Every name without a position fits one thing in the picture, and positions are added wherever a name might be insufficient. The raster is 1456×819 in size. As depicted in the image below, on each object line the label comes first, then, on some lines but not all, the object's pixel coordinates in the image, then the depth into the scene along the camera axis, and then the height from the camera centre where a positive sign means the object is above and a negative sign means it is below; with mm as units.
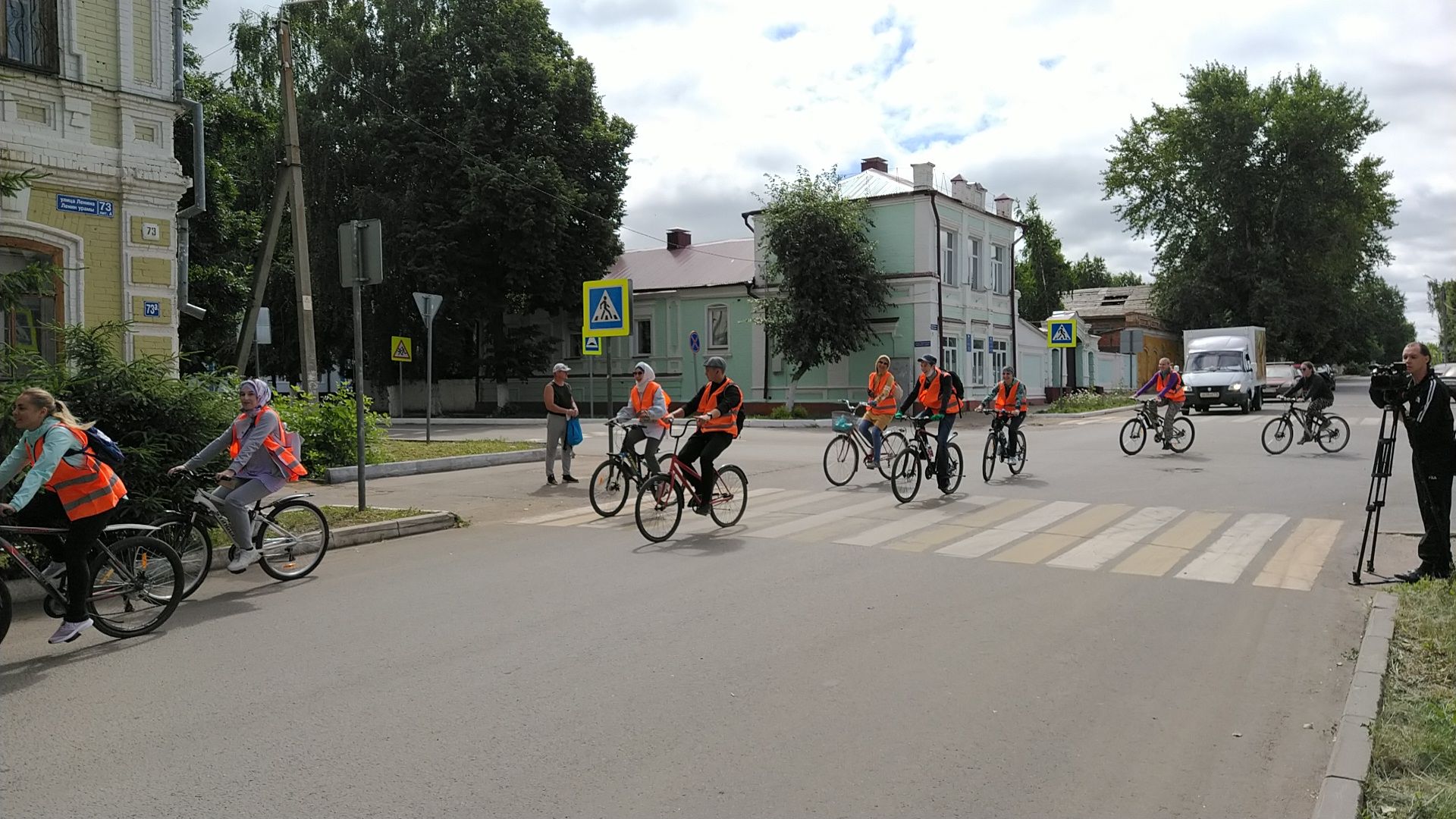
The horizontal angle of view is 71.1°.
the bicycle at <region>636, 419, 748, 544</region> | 9797 -1147
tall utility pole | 15812 +2570
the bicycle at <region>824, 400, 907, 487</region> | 14305 -963
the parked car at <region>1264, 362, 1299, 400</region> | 44562 +63
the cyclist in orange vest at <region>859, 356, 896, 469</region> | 13945 -313
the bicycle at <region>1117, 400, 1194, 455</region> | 18594 -919
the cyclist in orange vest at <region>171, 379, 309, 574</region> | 7789 -551
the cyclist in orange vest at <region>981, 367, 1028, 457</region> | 15312 -334
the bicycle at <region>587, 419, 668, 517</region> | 11281 -1051
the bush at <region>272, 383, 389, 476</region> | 14914 -603
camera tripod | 7777 -714
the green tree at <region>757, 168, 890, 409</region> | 32250 +3537
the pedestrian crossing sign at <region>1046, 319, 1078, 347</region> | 31969 +1517
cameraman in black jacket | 7574 -626
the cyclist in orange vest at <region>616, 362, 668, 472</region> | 11336 -291
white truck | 32750 +337
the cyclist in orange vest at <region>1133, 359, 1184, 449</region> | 18703 -159
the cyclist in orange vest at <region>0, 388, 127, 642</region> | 6062 -577
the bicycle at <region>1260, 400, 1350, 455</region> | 18578 -1014
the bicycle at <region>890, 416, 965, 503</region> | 12641 -1040
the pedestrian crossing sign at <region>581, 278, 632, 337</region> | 15355 +1191
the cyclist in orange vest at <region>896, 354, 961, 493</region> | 13617 -193
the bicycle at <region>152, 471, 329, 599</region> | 7770 -1149
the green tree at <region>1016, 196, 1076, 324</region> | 73375 +8095
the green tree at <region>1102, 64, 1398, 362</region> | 52281 +9327
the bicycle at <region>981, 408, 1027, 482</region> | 15312 -1016
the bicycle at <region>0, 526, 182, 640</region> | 6309 -1225
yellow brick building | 13000 +3085
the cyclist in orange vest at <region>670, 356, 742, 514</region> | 10312 -379
